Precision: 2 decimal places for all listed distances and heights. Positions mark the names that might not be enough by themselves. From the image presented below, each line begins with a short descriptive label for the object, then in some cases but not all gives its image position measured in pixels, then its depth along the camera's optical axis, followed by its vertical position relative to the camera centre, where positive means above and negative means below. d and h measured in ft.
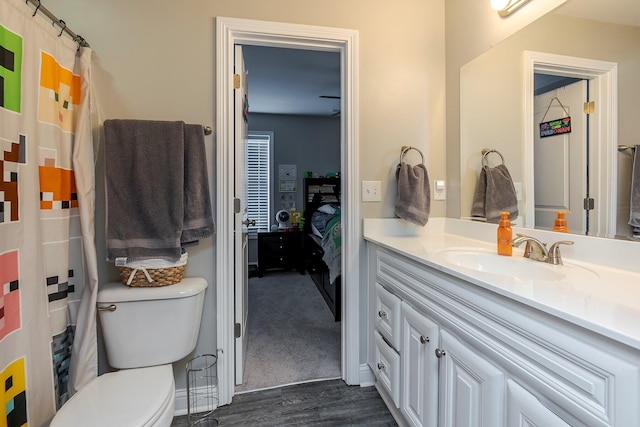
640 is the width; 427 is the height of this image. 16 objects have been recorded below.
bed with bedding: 8.73 -1.13
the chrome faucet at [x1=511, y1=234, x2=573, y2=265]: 3.83 -0.61
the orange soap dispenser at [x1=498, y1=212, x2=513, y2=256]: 4.36 -0.48
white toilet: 4.07 -1.88
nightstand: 14.47 -2.14
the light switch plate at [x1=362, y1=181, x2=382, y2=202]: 6.06 +0.22
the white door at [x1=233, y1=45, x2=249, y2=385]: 5.74 -0.10
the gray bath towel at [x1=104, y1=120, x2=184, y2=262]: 4.64 +0.23
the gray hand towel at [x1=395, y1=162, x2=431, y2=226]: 5.75 +0.14
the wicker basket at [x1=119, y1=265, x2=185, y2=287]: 4.76 -1.07
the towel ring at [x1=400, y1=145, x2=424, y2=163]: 6.14 +1.01
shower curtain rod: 3.69 +2.37
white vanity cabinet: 2.01 -1.33
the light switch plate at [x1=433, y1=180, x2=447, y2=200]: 6.47 +0.24
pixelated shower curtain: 3.34 -0.18
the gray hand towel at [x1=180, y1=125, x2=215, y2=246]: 4.96 +0.25
